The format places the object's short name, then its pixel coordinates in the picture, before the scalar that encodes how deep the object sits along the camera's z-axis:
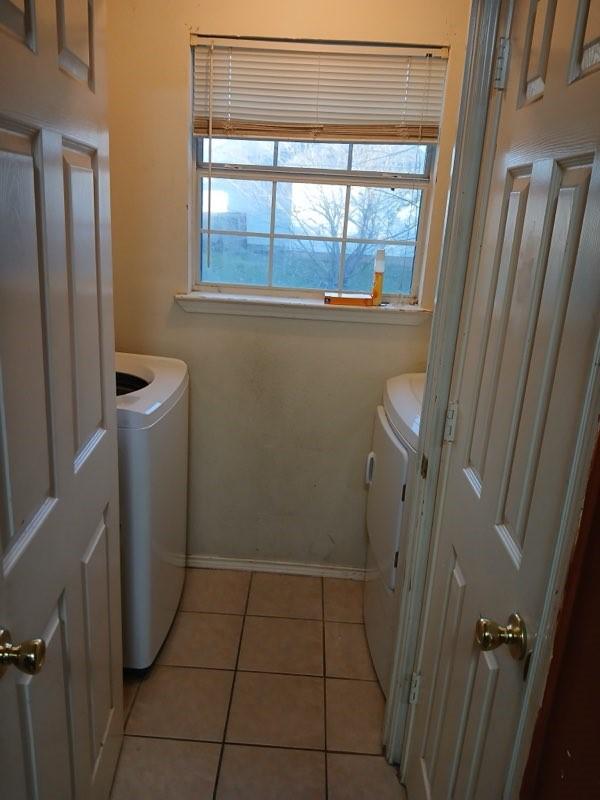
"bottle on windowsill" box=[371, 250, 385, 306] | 2.16
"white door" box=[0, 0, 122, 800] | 0.83
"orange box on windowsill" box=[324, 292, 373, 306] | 2.19
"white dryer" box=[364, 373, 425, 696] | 1.71
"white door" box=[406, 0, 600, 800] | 0.77
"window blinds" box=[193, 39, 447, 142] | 1.98
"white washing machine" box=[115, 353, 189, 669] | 1.73
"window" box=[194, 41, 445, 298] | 2.00
